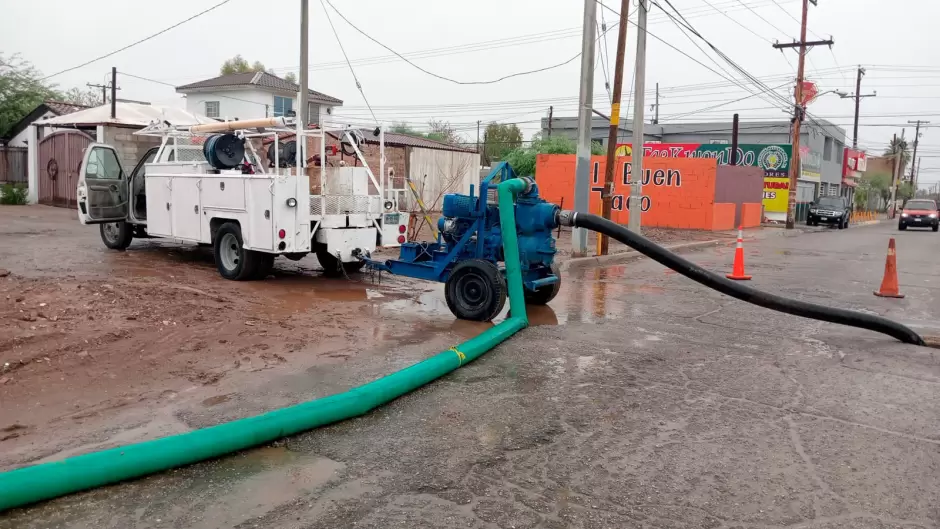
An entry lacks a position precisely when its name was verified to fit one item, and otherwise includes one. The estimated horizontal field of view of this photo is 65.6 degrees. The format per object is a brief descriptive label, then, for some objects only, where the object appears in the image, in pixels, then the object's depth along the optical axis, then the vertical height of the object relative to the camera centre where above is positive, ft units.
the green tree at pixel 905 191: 322.92 +6.08
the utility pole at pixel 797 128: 106.63 +10.76
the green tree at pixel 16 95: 108.17 +12.93
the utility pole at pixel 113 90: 84.52 +12.44
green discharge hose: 11.86 -4.85
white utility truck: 32.60 -0.59
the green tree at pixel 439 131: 195.11 +17.15
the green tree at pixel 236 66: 222.77 +36.81
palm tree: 258.26 +22.43
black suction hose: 24.58 -3.20
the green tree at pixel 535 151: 134.72 +8.39
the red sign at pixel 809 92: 113.19 +17.04
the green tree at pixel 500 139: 184.85 +14.53
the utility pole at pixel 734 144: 119.03 +9.09
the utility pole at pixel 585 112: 51.39 +5.99
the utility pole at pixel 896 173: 224.53 +10.18
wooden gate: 81.69 +1.70
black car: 125.29 -1.63
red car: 120.57 -1.69
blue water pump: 28.07 -2.36
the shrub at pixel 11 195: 84.94 -1.95
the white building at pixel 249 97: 140.05 +17.35
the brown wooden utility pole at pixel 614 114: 54.54 +6.14
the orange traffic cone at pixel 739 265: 44.21 -3.96
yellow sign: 135.74 +1.29
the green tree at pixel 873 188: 233.55 +5.74
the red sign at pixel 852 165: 206.74 +11.18
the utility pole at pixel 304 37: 62.64 +12.89
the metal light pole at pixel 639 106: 59.31 +7.52
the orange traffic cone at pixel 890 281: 38.52 -4.08
